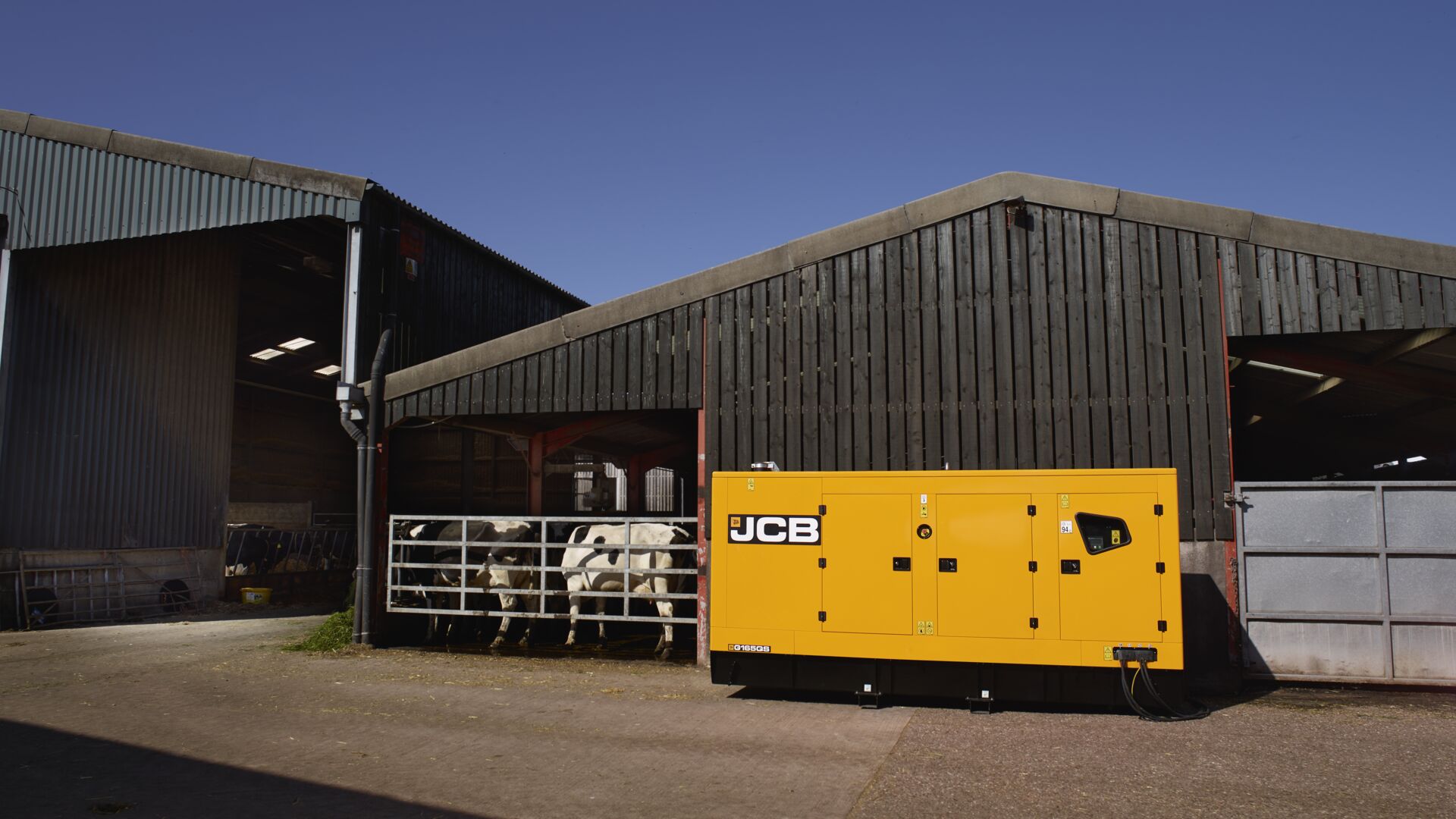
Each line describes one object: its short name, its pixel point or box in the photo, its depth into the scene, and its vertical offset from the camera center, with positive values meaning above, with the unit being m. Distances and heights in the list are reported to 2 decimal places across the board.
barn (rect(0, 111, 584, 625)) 16.75 +3.66
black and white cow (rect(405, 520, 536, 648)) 15.25 -0.82
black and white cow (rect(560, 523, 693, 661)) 14.02 -0.82
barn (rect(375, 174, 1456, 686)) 11.13 +1.89
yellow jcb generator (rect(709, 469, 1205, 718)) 9.73 -0.78
